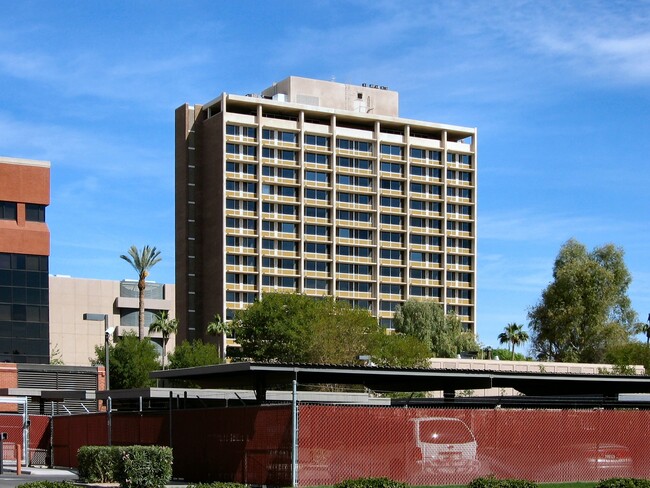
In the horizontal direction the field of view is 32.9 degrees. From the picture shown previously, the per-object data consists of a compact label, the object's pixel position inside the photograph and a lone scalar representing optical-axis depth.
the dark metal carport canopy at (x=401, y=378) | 28.88
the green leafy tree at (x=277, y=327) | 100.31
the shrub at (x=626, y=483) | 22.12
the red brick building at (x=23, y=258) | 71.56
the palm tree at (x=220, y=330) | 131.62
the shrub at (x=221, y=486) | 21.16
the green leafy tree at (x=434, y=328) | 127.50
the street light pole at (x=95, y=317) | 51.88
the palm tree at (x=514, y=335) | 159.75
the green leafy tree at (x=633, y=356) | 92.00
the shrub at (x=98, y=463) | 30.25
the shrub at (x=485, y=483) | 21.95
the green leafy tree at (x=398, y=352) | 88.88
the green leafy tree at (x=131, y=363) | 92.44
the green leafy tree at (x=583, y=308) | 113.44
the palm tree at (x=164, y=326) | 130.09
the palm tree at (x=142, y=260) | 112.56
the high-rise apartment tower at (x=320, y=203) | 140.88
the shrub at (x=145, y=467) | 28.73
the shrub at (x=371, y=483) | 21.64
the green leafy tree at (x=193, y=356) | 104.06
